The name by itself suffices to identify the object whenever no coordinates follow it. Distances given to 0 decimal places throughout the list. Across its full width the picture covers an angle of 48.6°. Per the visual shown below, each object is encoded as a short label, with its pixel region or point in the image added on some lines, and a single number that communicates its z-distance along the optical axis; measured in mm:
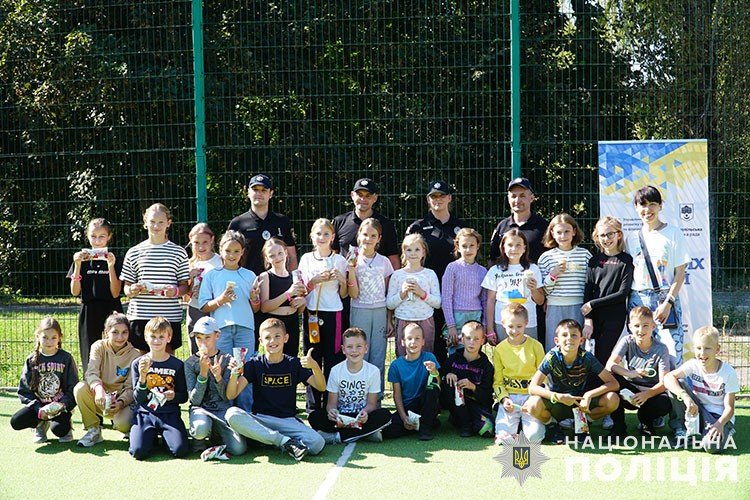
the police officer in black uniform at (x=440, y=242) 6777
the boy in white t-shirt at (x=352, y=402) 5875
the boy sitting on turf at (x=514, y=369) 5879
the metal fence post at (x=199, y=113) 7164
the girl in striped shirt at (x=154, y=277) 6352
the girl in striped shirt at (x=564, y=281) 6352
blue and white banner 7078
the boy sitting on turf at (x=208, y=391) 5617
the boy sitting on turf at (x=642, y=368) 5922
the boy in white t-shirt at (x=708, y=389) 5559
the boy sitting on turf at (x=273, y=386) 5598
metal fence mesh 7023
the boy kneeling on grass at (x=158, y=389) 5668
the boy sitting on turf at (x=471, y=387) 6066
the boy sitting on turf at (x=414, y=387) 6012
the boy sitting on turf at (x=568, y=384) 5785
